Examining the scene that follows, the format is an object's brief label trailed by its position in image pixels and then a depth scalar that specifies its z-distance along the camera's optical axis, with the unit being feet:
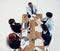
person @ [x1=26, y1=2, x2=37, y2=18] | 22.82
